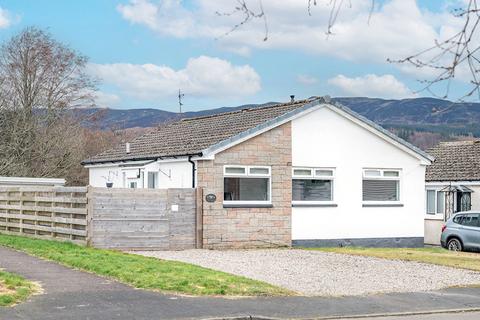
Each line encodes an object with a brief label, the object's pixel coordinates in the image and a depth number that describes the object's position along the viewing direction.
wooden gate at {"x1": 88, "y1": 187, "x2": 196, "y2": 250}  23.03
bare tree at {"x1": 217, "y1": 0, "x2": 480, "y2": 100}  5.75
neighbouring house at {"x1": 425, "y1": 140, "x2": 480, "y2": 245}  36.84
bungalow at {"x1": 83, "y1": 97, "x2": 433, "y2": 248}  25.28
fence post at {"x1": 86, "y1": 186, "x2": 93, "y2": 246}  22.89
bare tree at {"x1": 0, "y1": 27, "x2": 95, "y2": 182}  47.34
